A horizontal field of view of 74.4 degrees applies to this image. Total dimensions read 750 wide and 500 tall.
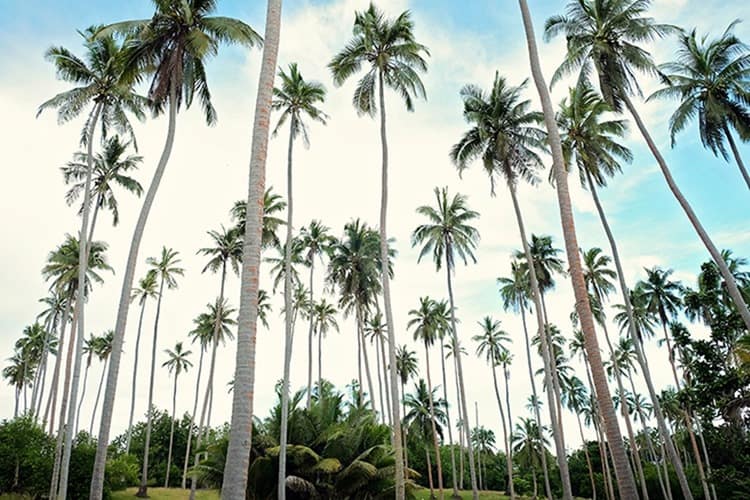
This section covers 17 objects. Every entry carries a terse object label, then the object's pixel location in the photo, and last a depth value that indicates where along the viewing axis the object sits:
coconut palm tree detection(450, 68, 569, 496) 22.89
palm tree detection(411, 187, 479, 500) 30.30
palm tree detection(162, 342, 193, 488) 48.47
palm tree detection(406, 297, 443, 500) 41.75
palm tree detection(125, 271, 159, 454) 40.47
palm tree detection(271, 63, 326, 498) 24.61
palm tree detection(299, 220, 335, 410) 32.53
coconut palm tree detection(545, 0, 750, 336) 18.84
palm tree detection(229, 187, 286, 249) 30.12
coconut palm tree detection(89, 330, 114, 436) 47.03
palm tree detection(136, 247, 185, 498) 39.00
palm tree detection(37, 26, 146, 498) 20.12
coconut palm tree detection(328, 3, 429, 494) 19.97
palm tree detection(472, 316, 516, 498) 47.00
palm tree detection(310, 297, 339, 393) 40.06
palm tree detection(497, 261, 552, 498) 35.72
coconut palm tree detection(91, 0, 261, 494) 15.71
